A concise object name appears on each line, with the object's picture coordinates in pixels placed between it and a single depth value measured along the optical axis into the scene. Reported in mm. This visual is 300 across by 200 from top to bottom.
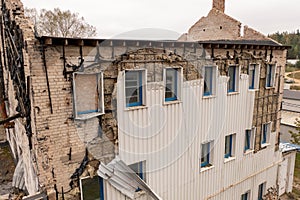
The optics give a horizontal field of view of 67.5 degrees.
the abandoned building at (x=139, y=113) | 5680
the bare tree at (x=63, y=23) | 19094
